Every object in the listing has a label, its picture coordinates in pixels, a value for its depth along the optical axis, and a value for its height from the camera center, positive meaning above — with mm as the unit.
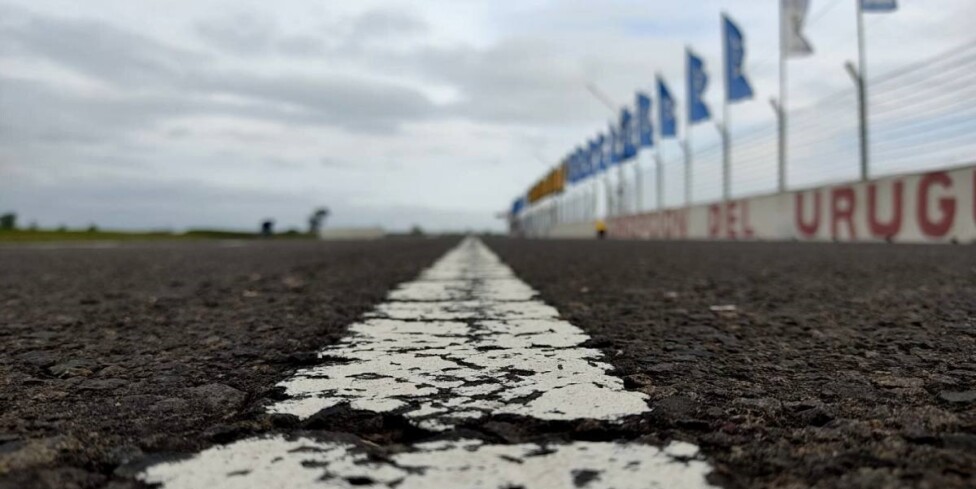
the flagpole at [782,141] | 17609 +2090
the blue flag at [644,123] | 35938 +5322
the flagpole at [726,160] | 21469 +2028
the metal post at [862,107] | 13633 +2218
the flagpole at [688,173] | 25484 +1989
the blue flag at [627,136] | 38250 +4987
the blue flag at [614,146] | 41969 +5028
